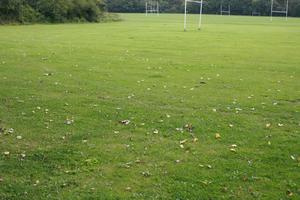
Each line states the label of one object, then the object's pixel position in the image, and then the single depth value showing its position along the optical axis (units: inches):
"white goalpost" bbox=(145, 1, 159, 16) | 5123.0
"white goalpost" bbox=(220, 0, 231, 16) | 5001.2
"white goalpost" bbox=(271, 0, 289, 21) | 4295.3
